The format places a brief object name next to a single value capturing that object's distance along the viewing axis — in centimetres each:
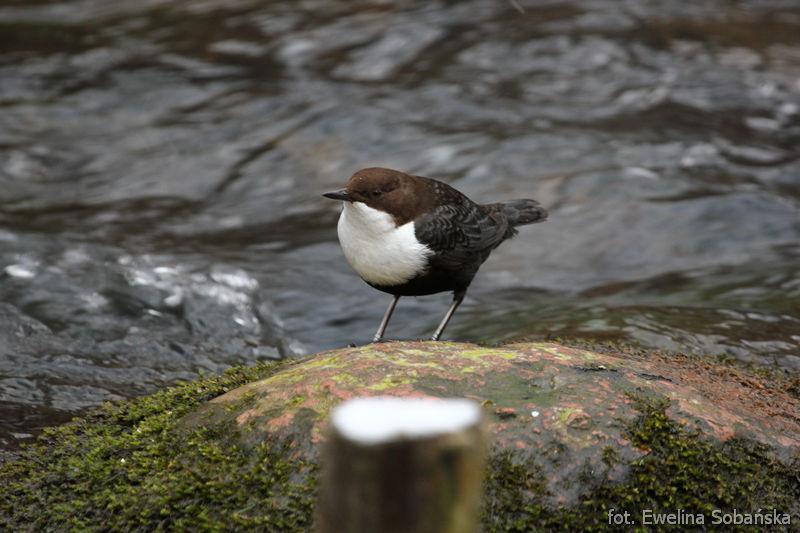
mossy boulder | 557
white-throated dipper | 861
